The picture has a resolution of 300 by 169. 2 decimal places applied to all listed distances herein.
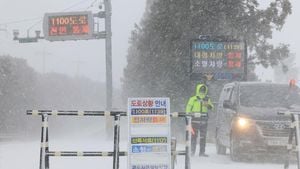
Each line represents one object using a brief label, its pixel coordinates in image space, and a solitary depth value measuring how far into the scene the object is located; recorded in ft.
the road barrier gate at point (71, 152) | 36.24
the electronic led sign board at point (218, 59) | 77.56
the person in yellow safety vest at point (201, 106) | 56.03
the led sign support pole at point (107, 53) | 138.31
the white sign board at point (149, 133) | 34.78
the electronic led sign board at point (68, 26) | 148.15
